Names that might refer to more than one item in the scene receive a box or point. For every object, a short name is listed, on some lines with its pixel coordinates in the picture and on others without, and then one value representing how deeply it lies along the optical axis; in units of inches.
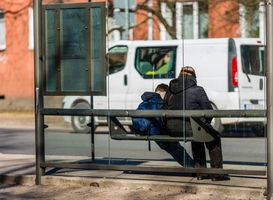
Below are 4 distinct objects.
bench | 569.8
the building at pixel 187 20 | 719.2
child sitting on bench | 569.3
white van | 632.9
